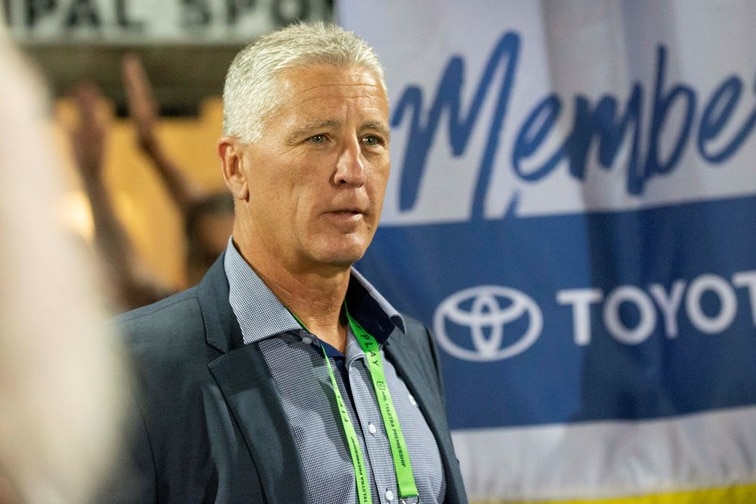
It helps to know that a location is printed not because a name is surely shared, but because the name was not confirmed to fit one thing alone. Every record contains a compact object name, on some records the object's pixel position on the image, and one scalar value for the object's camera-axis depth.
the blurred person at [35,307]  0.95
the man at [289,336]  2.47
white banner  4.36
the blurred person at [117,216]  6.10
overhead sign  6.02
